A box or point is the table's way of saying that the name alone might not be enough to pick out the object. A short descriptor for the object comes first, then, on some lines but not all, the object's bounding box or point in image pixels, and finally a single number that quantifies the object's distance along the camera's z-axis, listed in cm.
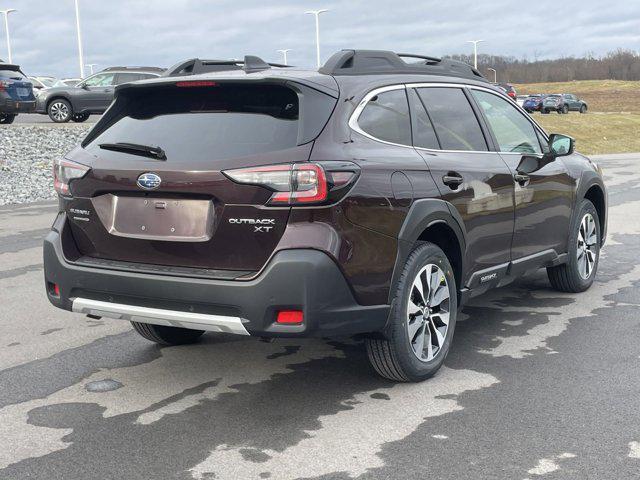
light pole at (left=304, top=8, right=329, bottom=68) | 7777
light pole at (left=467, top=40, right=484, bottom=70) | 11094
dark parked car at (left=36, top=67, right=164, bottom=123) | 2739
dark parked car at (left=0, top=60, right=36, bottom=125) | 2312
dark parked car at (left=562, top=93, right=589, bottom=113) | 6197
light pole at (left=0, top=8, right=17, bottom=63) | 7719
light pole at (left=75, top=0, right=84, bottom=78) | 5522
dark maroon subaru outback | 405
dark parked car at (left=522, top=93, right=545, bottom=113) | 6056
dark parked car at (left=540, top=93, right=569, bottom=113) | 5981
